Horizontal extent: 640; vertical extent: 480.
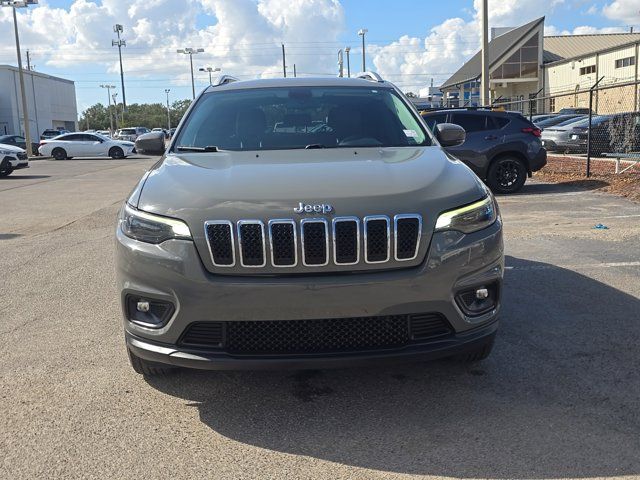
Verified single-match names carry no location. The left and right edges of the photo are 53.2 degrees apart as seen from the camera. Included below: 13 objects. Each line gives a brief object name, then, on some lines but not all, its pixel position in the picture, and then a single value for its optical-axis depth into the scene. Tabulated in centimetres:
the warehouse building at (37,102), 7050
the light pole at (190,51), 7531
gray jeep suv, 298
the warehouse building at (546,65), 4459
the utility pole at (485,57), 2172
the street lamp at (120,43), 6372
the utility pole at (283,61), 8027
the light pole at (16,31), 3722
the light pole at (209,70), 8422
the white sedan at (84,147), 3575
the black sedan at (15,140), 3586
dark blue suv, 1290
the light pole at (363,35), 6451
